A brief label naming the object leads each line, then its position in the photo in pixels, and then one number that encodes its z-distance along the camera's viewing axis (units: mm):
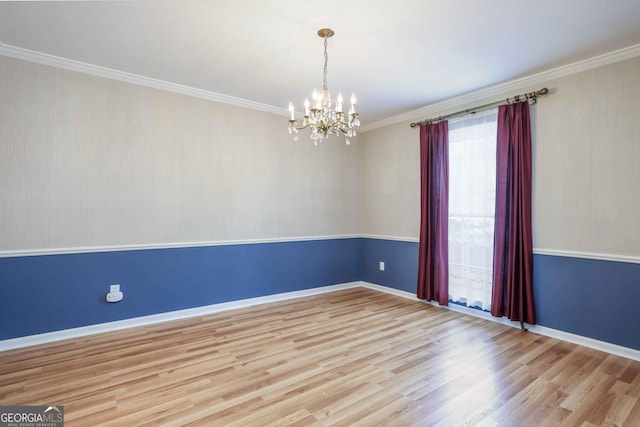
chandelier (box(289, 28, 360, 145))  2492
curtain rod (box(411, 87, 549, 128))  3350
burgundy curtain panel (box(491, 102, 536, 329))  3381
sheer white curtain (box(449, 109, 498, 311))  3754
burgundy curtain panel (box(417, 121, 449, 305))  4168
